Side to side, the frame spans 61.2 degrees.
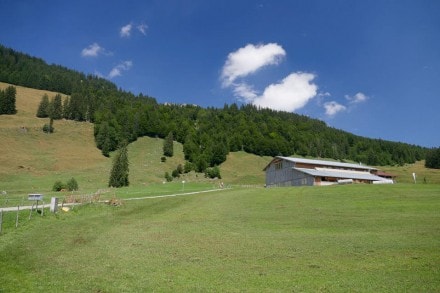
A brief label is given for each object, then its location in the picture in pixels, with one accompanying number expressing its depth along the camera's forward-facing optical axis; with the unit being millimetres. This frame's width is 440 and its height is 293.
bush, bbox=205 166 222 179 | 155412
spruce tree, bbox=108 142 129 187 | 103125
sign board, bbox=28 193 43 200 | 37438
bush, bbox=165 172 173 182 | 134725
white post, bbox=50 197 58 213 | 39116
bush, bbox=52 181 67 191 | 83875
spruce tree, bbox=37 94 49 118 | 181125
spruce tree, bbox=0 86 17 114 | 172625
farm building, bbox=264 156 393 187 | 89188
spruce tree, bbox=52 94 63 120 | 179912
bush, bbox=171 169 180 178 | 147500
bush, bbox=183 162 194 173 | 157000
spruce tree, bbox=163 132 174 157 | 173250
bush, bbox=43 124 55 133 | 163125
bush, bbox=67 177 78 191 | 83812
